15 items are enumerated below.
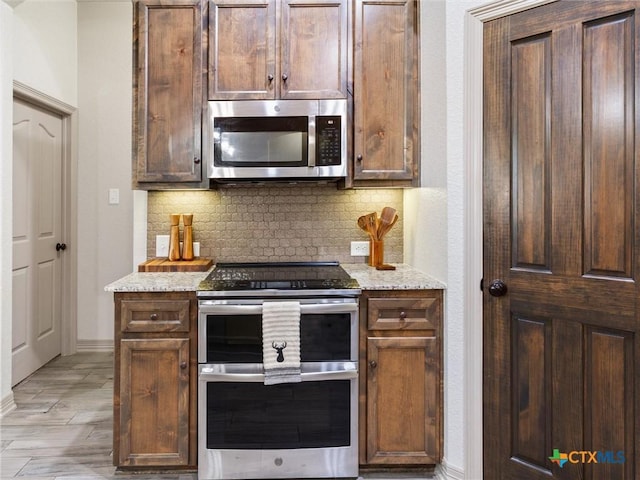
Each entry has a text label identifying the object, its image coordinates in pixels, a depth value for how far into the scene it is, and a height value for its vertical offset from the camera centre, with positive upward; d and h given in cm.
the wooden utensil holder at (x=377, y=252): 260 -12
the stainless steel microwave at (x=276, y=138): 231 +48
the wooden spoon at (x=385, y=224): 251 +4
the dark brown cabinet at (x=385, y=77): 236 +81
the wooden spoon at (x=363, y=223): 260 +5
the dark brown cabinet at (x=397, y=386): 207 -72
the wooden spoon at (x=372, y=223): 256 +4
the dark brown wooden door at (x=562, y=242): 161 -5
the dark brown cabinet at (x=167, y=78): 234 +80
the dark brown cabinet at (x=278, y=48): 236 +96
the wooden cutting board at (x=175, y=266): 245 -19
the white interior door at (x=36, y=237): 324 -4
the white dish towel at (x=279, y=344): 198 -50
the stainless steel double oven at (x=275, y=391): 201 -72
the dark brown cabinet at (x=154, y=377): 202 -66
